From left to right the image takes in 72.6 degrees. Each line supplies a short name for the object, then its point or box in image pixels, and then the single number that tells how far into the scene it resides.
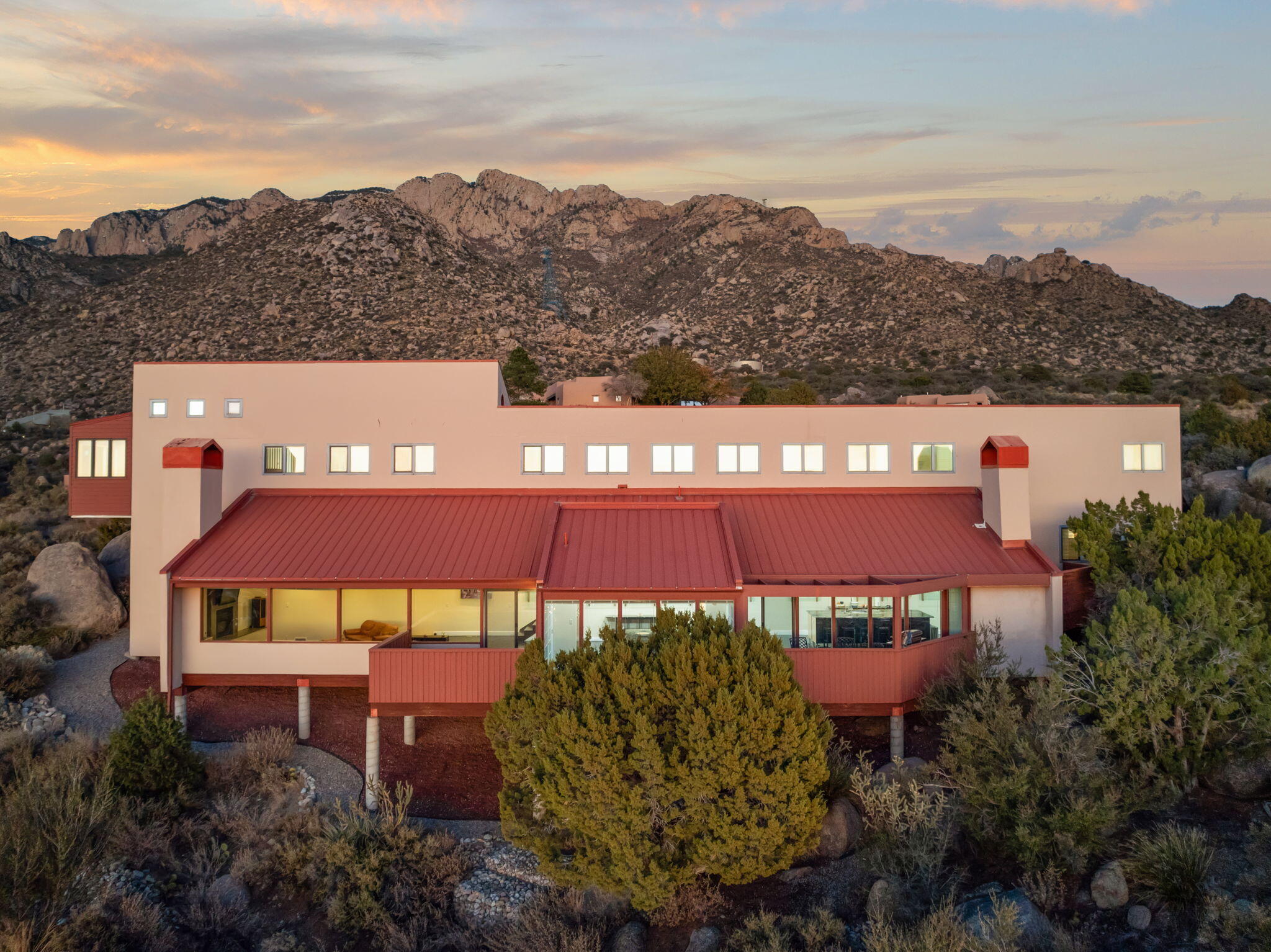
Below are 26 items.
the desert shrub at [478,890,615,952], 13.26
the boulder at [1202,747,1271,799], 14.76
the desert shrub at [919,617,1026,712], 16.89
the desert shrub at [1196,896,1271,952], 10.83
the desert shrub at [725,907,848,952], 12.48
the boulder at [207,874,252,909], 14.95
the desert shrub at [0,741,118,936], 12.13
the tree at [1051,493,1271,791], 14.65
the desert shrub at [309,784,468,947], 14.38
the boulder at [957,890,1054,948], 11.84
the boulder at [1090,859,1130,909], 12.70
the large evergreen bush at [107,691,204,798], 16.95
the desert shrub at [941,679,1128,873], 13.27
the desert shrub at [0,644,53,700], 21.16
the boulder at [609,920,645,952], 13.52
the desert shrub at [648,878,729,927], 13.86
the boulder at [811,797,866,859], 14.95
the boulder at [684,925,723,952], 13.15
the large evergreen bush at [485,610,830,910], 13.48
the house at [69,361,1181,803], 17.92
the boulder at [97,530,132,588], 28.39
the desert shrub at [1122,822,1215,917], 12.34
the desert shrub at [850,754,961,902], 13.46
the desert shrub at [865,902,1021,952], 11.12
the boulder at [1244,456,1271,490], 27.56
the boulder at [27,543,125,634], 25.53
